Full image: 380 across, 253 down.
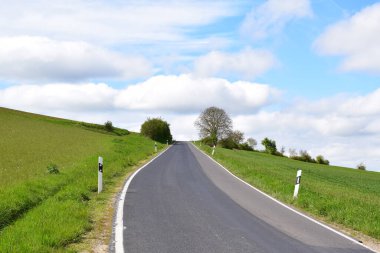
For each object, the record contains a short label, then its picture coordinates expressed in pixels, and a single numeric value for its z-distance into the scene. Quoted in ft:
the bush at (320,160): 330.54
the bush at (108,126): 307.58
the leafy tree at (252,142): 389.76
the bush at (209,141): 315.29
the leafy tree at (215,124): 323.57
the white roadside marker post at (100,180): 46.84
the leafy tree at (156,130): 317.42
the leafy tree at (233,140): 324.66
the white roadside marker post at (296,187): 50.45
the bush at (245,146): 353.26
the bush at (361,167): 316.99
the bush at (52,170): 57.82
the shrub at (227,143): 323.74
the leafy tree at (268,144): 379.72
